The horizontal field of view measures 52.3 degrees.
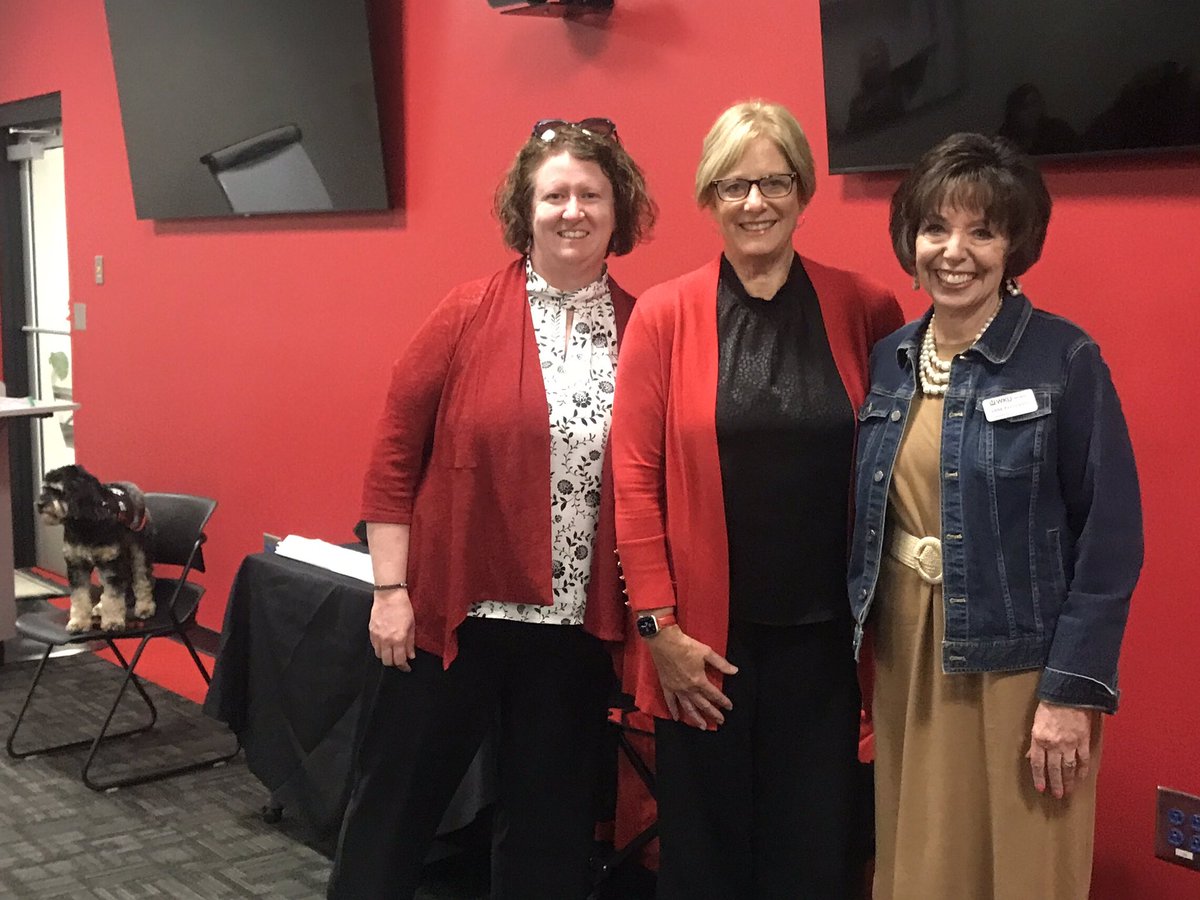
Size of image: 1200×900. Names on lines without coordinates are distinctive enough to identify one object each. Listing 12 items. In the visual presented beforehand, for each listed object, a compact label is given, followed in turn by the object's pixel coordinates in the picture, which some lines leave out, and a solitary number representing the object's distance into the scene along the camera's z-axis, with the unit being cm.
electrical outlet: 215
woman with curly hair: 194
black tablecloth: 273
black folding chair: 343
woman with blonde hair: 174
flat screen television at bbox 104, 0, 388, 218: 367
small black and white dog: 360
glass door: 570
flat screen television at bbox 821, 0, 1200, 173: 197
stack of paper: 287
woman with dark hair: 154
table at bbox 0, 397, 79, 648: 422
